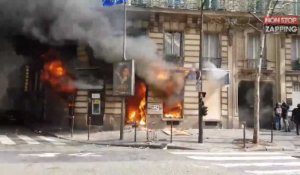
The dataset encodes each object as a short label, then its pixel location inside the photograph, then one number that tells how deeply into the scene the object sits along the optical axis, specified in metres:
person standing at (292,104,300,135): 19.21
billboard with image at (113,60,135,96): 16.88
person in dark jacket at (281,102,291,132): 20.14
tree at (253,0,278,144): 15.44
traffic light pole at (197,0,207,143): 15.55
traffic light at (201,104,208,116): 15.48
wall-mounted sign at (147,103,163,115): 20.31
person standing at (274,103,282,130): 20.22
